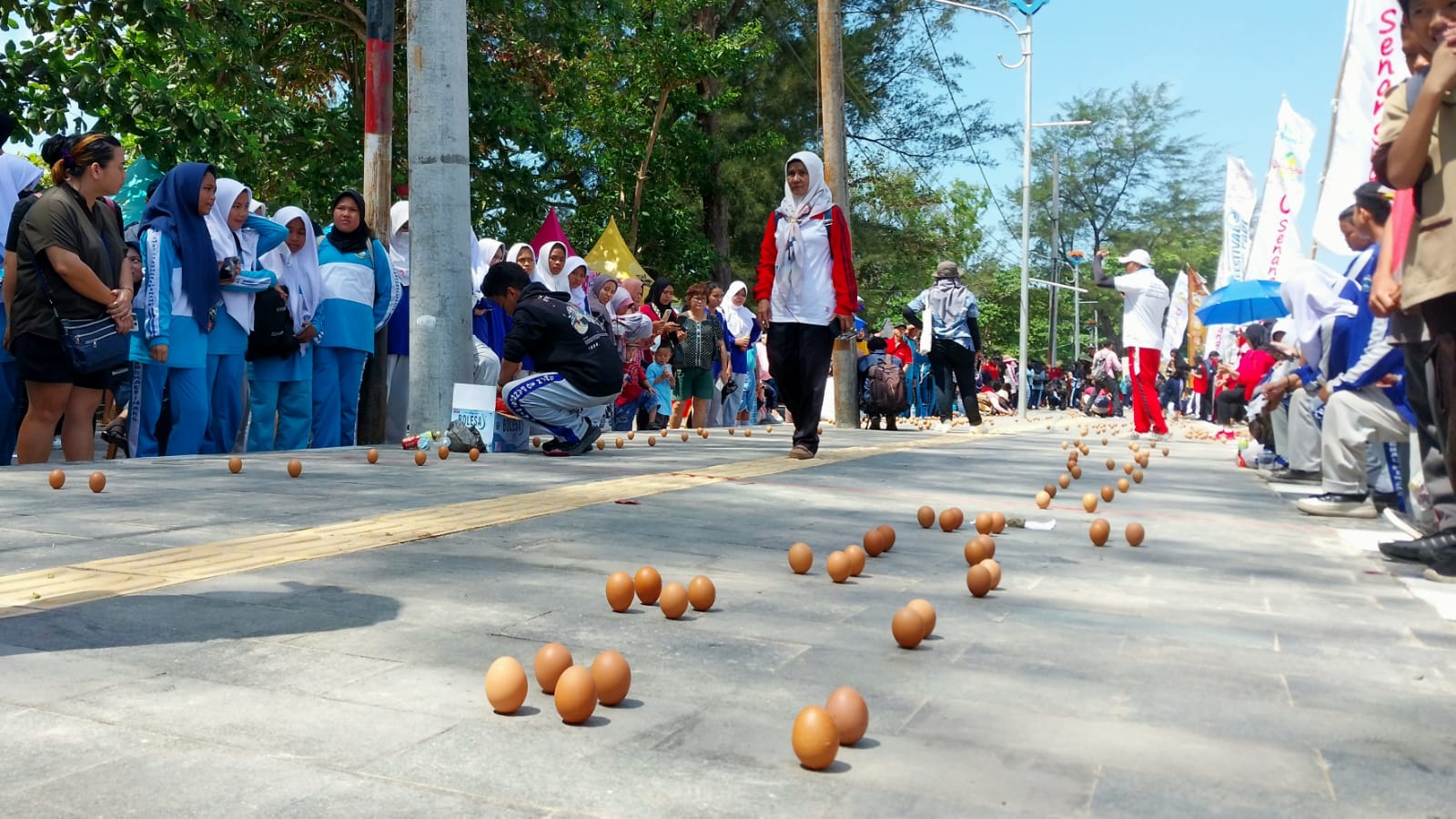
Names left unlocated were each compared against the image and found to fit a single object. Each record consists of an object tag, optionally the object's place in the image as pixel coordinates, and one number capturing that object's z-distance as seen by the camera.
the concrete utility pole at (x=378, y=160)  11.85
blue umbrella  17.61
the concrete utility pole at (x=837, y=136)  19.19
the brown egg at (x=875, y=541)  5.43
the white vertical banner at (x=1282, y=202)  18.19
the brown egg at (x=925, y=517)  6.49
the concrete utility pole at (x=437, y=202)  10.70
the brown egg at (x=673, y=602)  4.05
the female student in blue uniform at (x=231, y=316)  10.08
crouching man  9.82
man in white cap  16.36
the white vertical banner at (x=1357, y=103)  10.97
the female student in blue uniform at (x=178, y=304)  9.30
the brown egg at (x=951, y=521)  6.37
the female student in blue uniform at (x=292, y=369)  10.80
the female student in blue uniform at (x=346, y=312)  11.32
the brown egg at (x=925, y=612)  3.79
